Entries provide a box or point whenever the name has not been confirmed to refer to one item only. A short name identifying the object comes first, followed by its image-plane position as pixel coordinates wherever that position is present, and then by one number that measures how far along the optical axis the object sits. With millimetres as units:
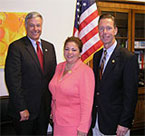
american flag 2701
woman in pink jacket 1655
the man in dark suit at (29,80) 1770
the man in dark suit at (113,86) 1542
